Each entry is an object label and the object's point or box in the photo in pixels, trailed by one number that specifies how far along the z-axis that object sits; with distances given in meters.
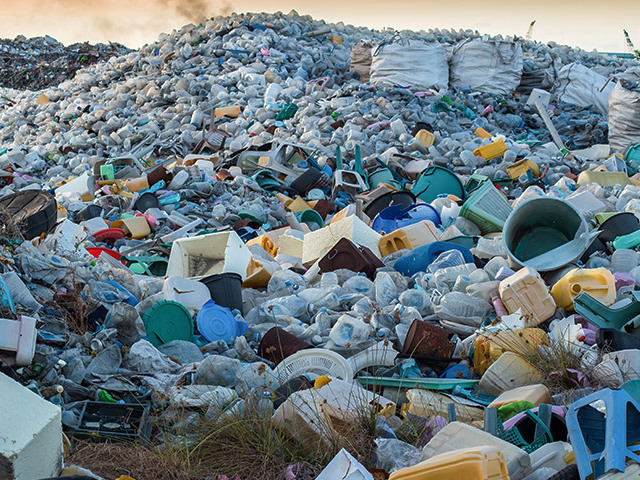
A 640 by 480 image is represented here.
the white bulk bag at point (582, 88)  12.96
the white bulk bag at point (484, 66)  12.58
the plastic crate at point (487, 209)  6.25
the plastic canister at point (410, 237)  5.62
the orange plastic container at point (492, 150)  9.38
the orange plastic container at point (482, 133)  10.47
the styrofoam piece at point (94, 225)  6.84
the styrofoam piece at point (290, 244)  6.05
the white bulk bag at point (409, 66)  12.14
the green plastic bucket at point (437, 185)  7.87
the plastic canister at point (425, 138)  9.91
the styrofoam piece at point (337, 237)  5.53
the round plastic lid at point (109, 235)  6.71
